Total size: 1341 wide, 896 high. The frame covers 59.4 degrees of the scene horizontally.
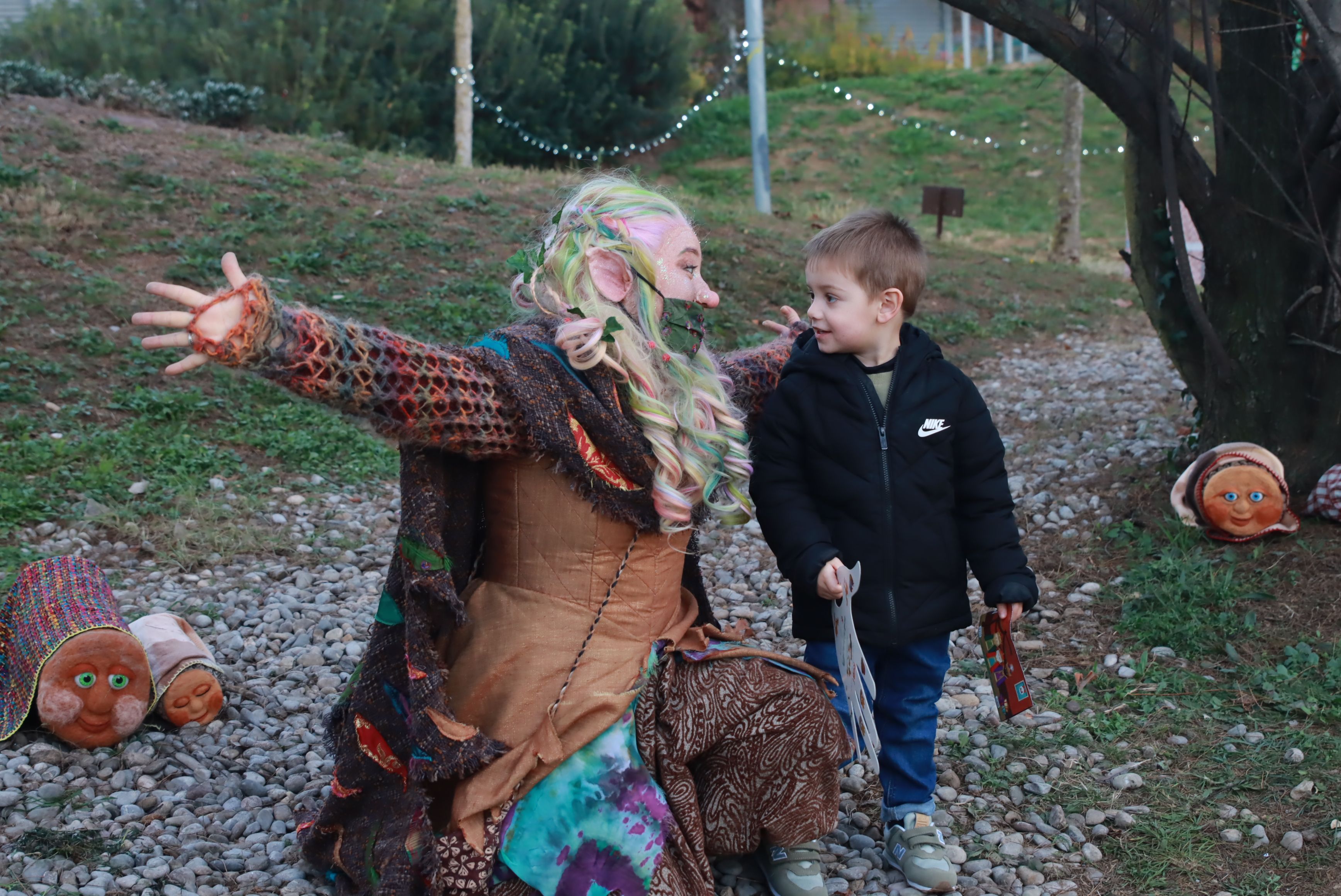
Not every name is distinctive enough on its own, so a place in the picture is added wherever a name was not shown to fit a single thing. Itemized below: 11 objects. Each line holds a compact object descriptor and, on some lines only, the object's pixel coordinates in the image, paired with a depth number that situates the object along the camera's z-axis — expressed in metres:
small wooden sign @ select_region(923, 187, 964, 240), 13.21
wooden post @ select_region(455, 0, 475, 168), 15.16
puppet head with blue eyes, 4.64
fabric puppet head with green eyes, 3.35
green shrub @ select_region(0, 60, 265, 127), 12.18
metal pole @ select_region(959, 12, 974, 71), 28.83
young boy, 2.91
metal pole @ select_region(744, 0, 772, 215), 13.12
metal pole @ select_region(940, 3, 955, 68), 31.52
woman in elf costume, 2.47
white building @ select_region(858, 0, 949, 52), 32.59
